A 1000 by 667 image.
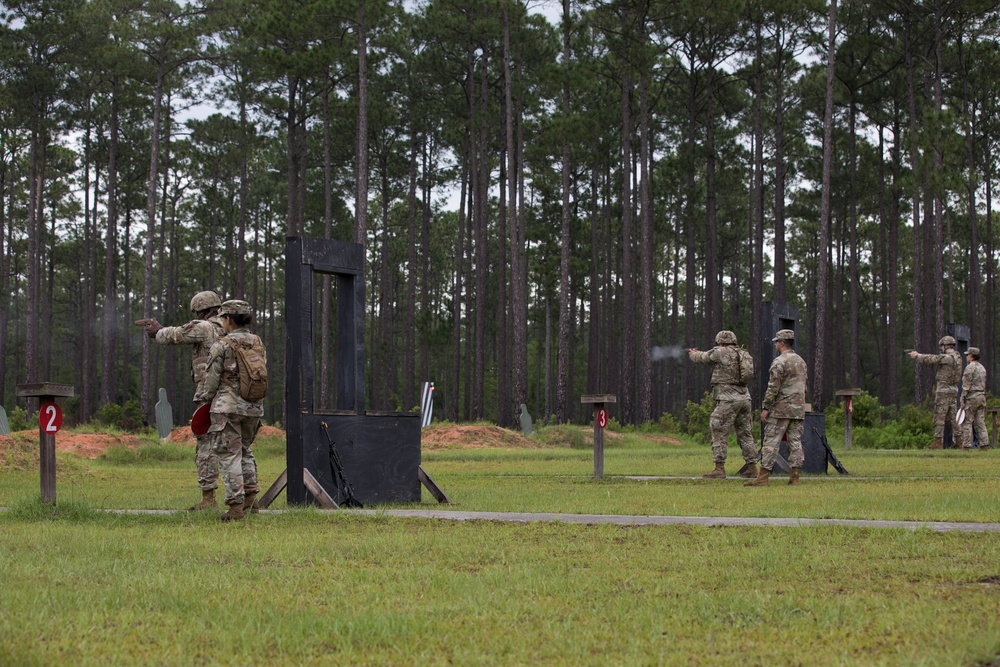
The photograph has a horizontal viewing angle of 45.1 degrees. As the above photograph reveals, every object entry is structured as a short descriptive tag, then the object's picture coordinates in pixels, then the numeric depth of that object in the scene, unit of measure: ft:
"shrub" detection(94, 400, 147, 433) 138.71
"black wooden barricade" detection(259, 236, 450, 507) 38.47
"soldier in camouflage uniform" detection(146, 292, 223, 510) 36.42
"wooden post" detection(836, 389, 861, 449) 78.95
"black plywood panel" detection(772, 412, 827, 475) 58.90
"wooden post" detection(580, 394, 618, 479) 52.65
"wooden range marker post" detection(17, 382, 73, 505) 34.86
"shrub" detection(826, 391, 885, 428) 110.52
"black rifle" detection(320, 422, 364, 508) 38.78
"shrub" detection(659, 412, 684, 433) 133.80
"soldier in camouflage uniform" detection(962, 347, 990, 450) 83.41
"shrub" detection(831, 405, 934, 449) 94.27
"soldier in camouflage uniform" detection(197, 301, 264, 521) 34.78
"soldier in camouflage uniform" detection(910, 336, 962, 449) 85.10
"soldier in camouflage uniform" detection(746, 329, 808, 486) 50.75
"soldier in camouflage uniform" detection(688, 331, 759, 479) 54.24
